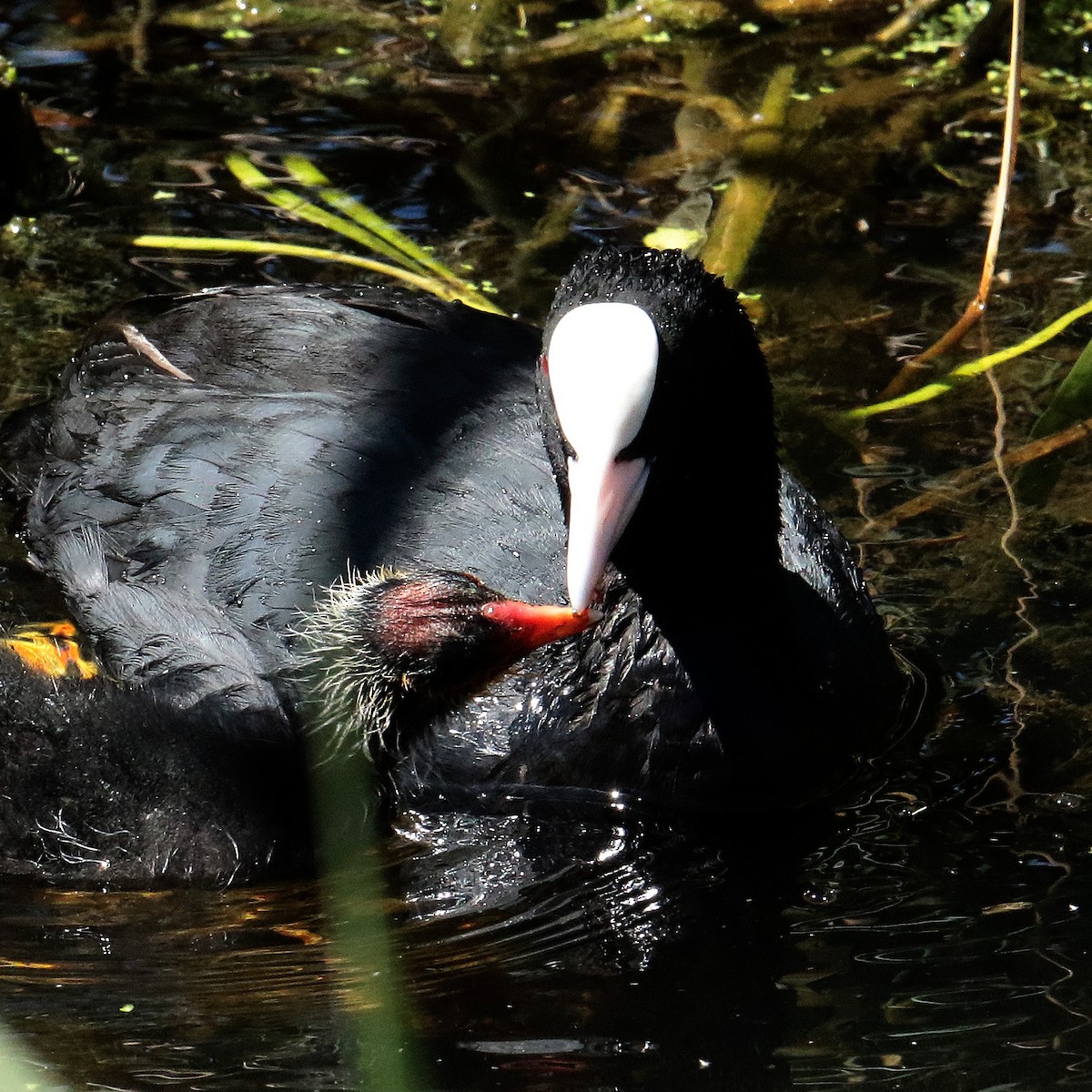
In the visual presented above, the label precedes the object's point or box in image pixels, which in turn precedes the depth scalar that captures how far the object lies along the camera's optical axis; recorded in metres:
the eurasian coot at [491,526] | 6.09
